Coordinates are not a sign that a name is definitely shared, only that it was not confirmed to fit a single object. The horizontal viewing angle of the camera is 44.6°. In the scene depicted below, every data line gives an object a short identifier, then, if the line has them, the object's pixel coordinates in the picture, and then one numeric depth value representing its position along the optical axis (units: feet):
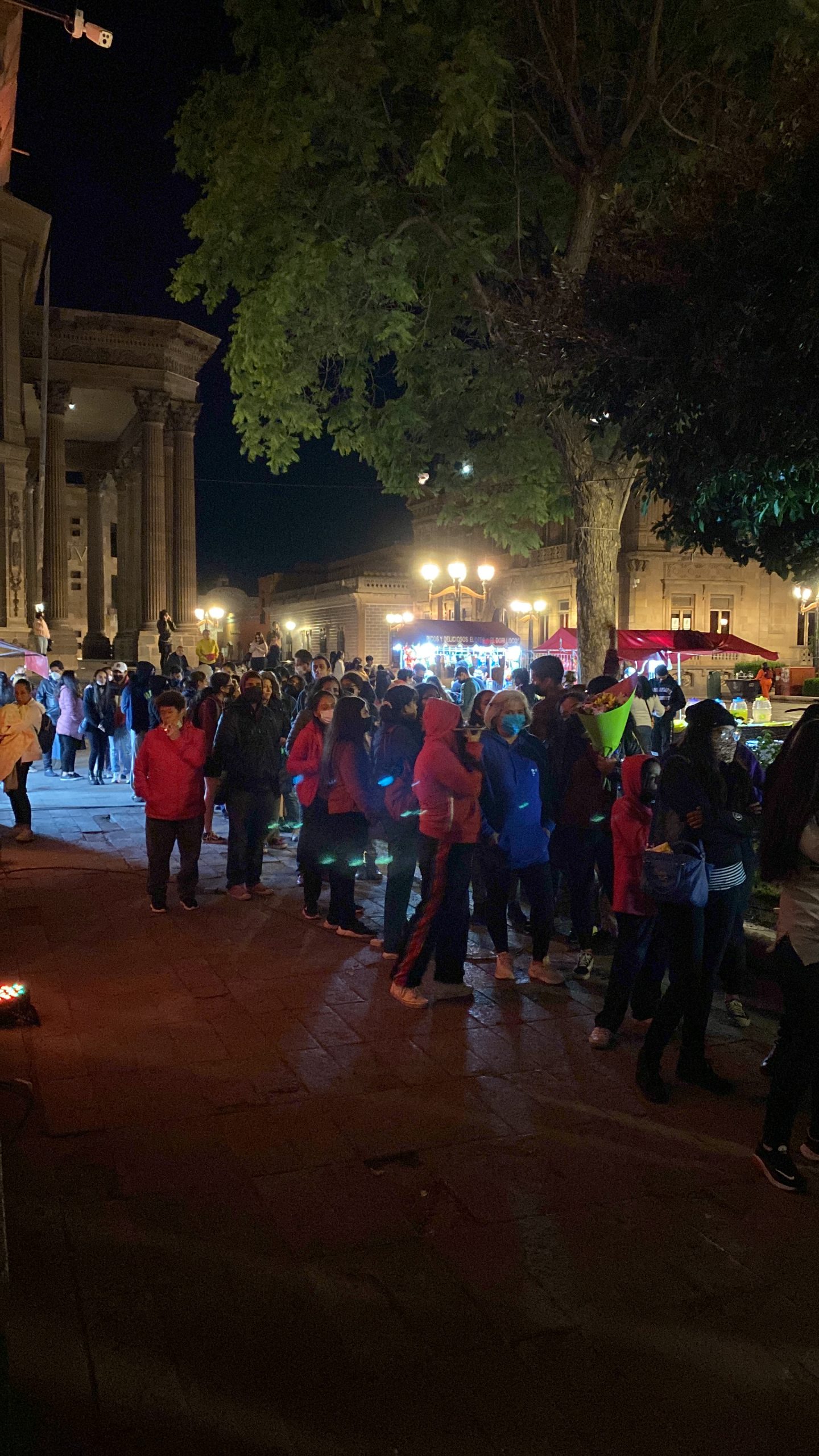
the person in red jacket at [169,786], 25.04
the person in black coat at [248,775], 26.50
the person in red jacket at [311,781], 24.54
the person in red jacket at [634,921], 16.88
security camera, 26.55
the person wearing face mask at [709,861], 14.83
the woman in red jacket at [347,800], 23.16
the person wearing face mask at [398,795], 20.77
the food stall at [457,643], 88.07
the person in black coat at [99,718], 49.19
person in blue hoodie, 19.70
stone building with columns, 116.78
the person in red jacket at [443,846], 18.75
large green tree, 39.04
